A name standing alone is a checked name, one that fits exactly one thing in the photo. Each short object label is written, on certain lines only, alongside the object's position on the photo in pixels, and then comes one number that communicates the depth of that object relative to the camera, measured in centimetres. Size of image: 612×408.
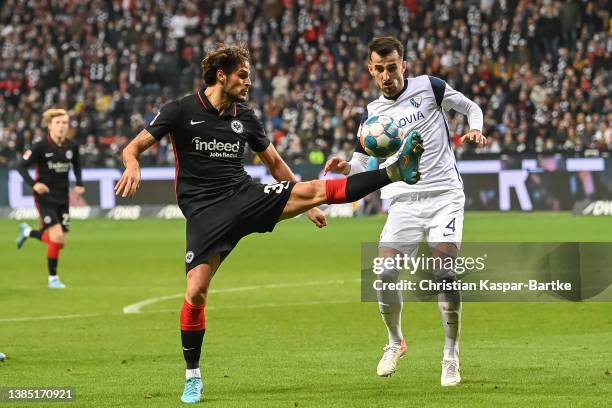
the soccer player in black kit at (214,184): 1627
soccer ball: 1723
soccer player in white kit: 1797
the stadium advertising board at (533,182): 5587
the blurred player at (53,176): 3534
